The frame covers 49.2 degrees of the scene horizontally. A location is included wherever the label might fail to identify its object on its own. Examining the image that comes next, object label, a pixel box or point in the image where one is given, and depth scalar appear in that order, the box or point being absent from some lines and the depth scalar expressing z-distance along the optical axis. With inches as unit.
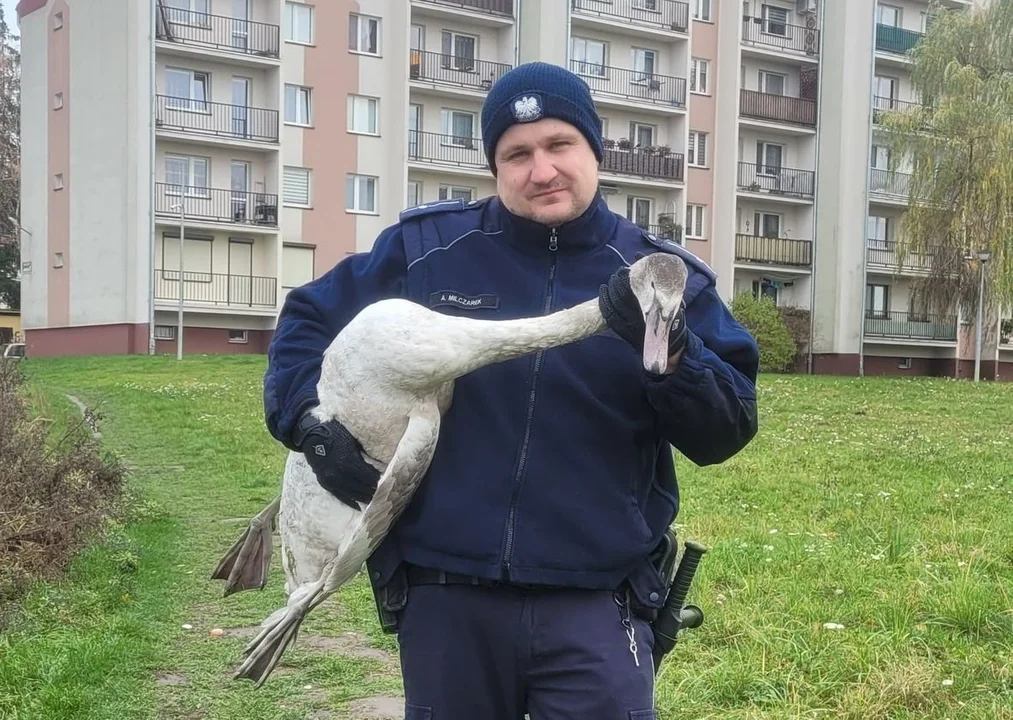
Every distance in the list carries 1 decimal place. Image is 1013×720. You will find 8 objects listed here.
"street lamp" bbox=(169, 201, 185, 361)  977.0
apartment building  1179.9
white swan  88.2
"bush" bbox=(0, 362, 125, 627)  233.8
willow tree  1005.8
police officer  90.5
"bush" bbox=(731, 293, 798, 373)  1223.5
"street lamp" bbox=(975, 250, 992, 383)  1008.9
